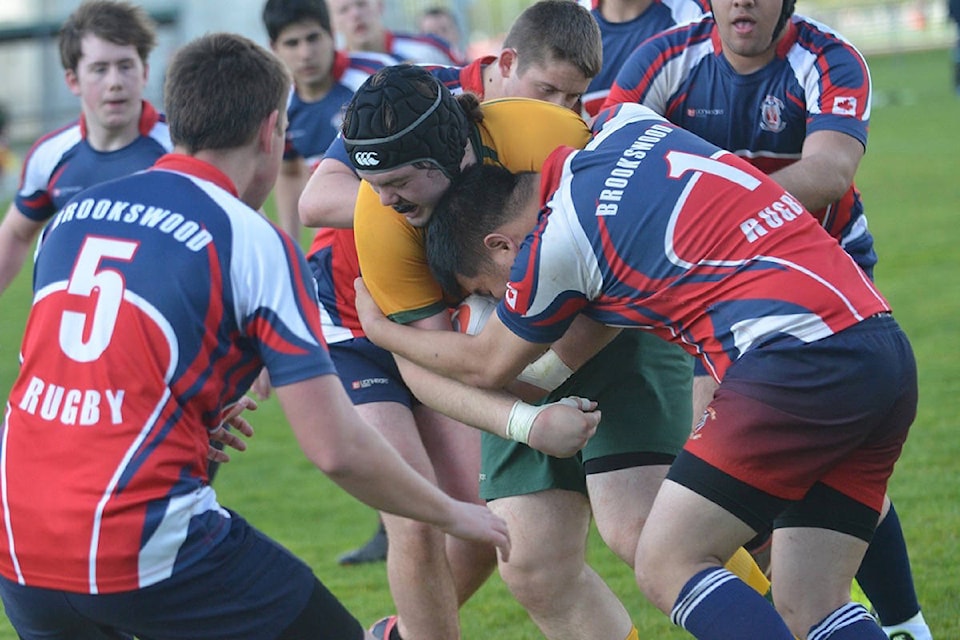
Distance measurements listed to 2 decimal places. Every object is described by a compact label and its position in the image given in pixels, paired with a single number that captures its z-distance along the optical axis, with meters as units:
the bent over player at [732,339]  6.54
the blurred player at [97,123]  11.96
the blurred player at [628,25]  11.45
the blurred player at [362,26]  17.53
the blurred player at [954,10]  38.44
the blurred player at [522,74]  8.92
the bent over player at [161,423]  5.77
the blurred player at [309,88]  13.44
